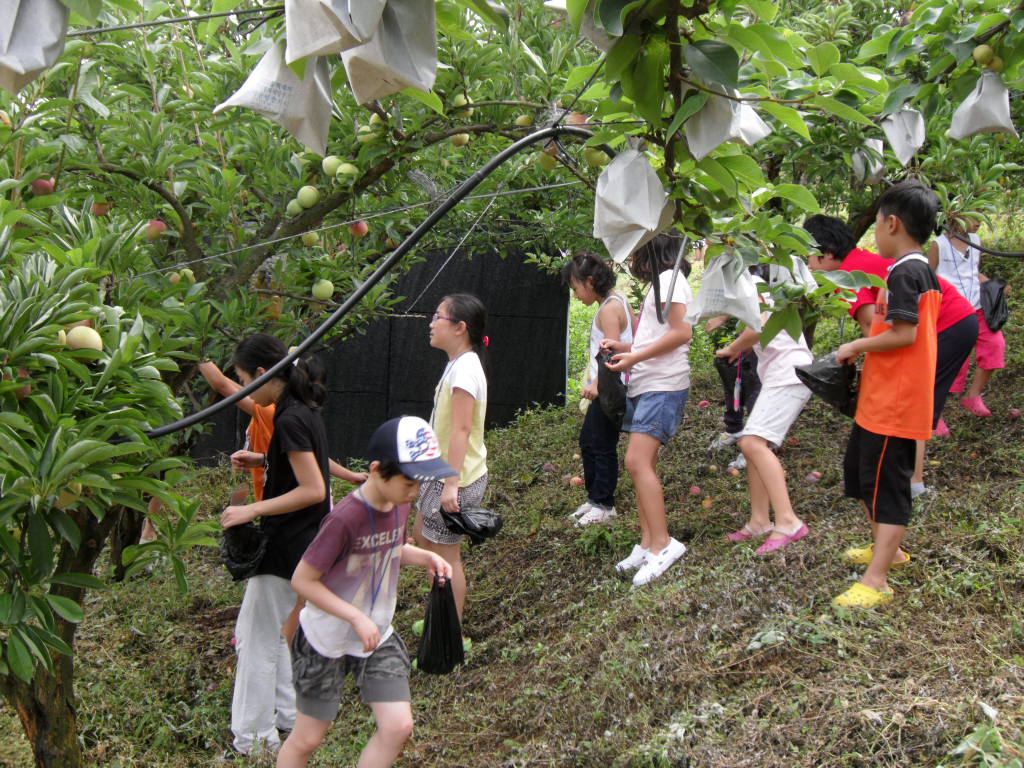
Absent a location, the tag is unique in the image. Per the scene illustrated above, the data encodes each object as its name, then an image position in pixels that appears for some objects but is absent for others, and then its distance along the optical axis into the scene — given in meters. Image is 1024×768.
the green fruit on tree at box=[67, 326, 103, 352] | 1.98
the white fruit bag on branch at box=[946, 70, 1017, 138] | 2.42
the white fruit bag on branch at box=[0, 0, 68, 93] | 1.20
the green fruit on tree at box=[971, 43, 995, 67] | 2.39
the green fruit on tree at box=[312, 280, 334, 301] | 3.47
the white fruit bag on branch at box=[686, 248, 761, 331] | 2.14
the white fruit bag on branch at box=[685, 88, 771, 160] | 1.61
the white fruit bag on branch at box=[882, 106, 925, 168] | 2.69
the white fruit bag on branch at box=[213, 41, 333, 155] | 1.50
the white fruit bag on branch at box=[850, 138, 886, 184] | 3.03
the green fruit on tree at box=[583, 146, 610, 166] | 2.54
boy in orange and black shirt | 2.94
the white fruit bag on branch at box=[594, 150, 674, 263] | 1.82
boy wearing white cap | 2.35
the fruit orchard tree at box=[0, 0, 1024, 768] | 1.76
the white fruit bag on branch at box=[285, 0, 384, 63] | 1.20
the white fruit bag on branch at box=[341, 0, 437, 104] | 1.28
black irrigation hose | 2.09
